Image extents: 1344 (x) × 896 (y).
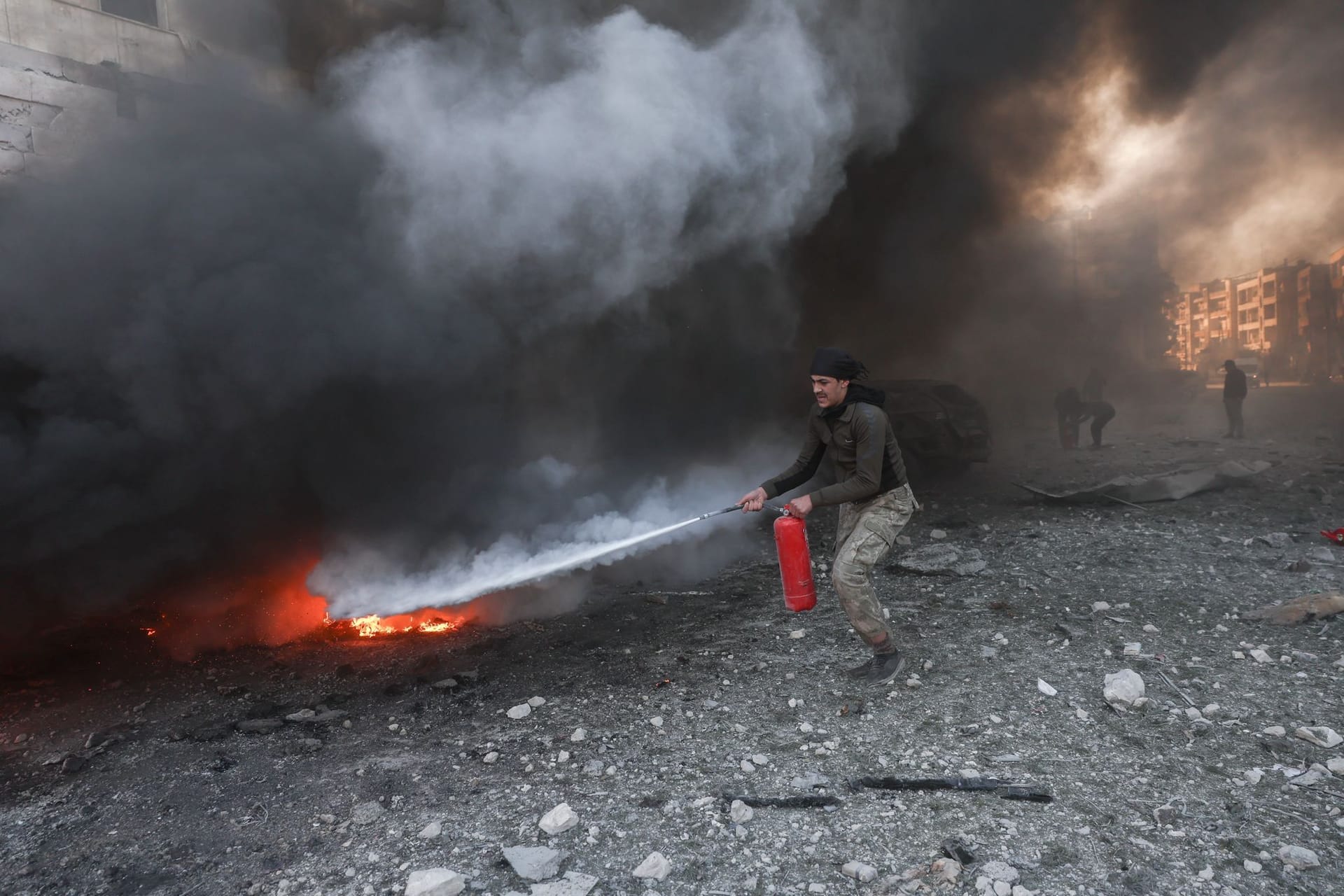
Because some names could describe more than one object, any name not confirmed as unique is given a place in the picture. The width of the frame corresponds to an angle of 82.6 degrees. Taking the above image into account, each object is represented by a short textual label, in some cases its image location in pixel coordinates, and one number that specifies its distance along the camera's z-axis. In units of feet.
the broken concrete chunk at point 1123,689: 11.01
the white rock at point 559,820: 8.81
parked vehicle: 29.66
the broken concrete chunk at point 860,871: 7.73
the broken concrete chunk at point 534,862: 8.05
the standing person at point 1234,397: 43.29
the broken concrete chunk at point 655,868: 7.97
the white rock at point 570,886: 7.75
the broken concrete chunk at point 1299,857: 7.45
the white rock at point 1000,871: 7.57
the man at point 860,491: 11.94
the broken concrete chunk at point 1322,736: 9.61
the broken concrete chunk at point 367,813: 9.25
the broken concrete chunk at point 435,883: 7.74
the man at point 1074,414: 41.10
